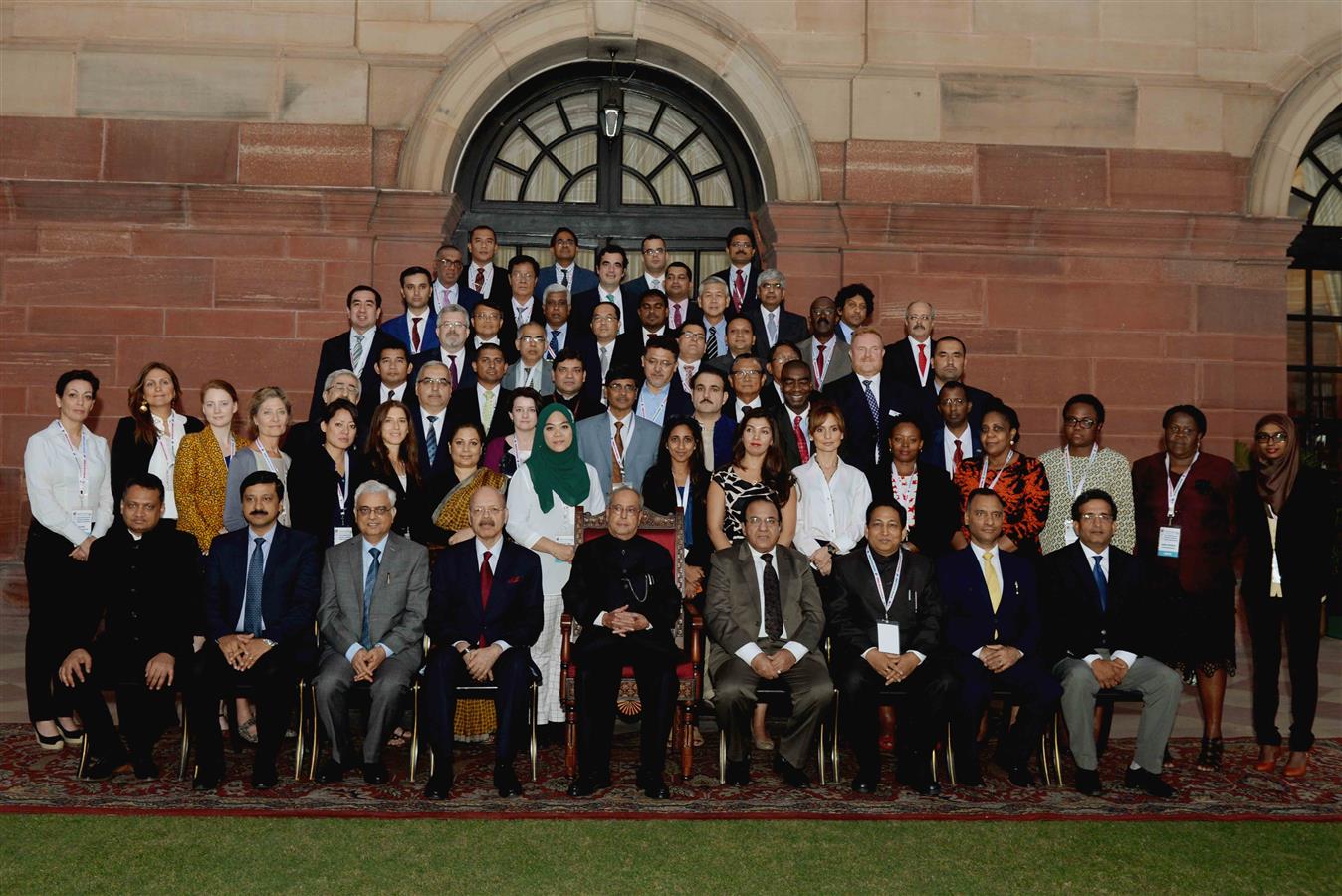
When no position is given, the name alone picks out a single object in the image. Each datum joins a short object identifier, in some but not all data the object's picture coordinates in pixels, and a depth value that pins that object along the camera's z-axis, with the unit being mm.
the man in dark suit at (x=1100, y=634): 5699
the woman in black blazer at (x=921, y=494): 6691
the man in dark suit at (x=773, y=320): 8469
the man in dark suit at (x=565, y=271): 8906
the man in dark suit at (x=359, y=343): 7707
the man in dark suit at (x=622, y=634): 5574
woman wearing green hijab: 6531
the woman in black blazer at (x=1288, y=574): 6047
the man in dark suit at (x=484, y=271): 8719
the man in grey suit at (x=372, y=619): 5672
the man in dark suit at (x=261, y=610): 5625
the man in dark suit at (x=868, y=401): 7340
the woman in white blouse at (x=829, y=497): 6613
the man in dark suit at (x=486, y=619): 5656
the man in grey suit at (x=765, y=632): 5754
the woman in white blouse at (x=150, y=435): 6629
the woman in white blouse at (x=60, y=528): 6078
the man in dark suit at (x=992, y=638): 5773
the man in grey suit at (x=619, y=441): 7027
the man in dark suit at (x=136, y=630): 5652
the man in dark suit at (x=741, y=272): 8836
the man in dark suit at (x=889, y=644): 5668
